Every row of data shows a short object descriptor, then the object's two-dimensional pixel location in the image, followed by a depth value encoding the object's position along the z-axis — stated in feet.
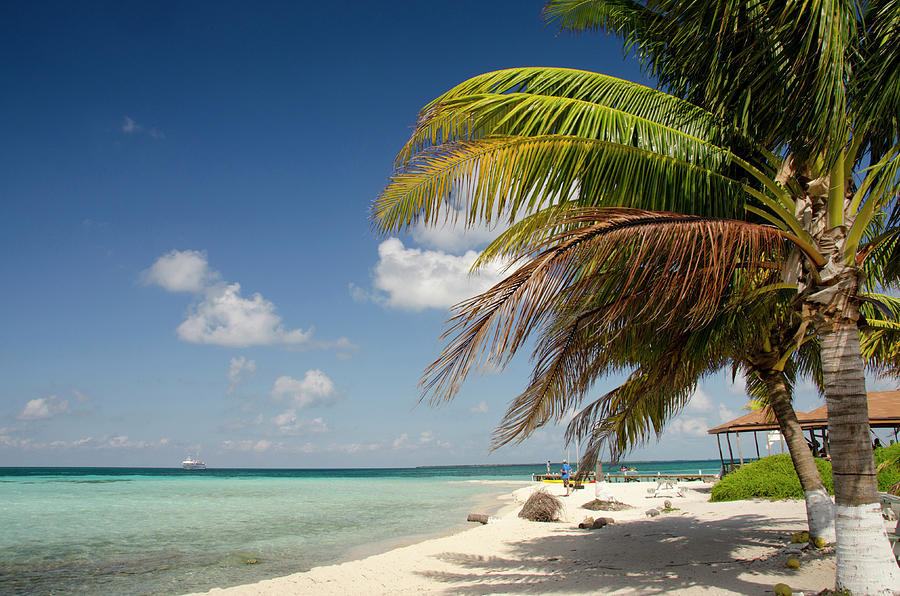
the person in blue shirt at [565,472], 80.28
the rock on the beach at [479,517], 54.93
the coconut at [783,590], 15.75
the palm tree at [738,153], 12.67
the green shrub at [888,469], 38.03
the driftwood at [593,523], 40.55
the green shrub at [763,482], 46.37
